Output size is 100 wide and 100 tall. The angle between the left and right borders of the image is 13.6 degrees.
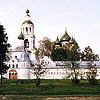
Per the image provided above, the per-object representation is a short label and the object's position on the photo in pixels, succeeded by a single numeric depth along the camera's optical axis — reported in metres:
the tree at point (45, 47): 99.19
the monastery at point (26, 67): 86.56
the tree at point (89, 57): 81.86
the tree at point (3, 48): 64.62
